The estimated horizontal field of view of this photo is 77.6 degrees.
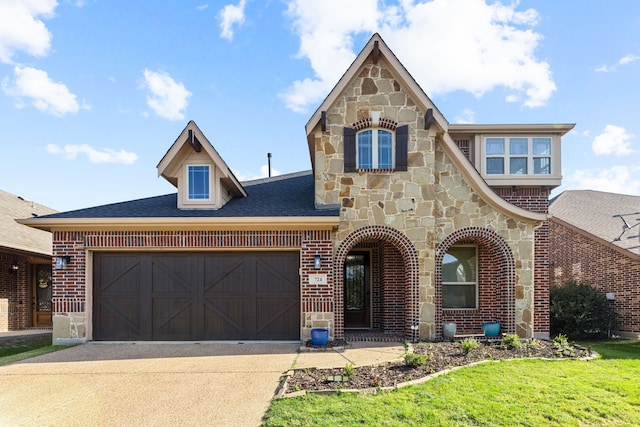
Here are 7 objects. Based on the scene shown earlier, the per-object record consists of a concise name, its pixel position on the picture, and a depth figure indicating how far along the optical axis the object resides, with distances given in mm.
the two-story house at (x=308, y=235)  9844
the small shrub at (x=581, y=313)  12492
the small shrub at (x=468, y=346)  8180
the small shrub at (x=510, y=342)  8797
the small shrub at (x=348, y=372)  6469
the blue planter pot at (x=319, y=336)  9156
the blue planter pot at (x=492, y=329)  10461
